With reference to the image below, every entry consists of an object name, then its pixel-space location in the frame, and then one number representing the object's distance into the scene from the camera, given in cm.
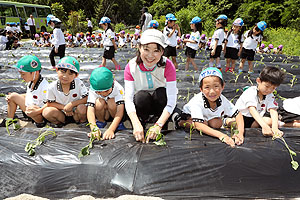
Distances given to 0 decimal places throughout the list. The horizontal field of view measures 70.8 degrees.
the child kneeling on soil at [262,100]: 217
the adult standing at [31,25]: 1514
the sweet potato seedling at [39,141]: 170
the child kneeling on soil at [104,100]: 213
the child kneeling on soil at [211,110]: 189
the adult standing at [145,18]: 797
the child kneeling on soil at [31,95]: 242
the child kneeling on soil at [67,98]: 238
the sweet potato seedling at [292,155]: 163
